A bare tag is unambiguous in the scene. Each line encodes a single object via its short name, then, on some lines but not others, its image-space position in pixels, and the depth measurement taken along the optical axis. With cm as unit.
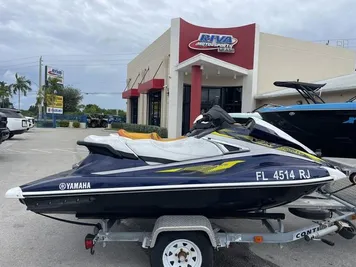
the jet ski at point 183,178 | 295
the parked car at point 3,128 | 968
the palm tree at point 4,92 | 5003
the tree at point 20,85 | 5846
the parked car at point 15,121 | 1554
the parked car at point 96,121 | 4178
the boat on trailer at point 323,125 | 471
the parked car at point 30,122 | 1709
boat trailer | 301
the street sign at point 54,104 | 4375
